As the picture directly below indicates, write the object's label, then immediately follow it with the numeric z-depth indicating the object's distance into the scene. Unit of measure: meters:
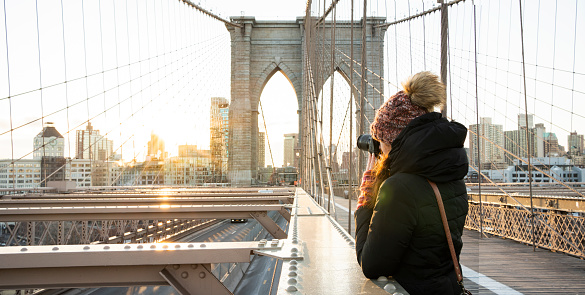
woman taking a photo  0.98
